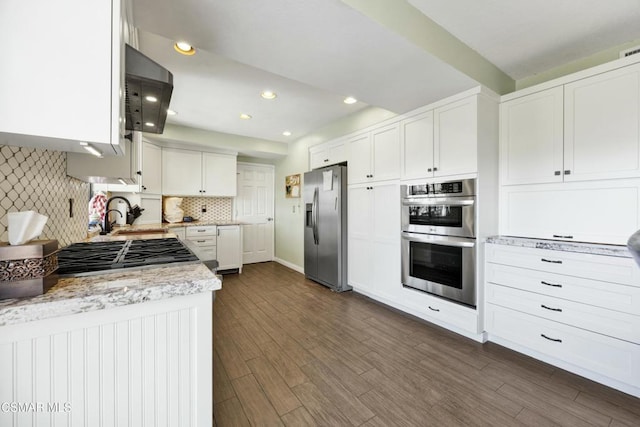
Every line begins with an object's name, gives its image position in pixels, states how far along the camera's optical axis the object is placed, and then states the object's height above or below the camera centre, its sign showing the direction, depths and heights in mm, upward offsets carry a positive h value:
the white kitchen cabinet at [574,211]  1805 +14
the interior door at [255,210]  5176 +72
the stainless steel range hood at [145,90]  1062 +590
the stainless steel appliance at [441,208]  2234 +48
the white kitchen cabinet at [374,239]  2885 -317
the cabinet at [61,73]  680 +398
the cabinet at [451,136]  2199 +710
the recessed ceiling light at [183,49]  2013 +1321
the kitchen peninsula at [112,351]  689 -419
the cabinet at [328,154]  3594 +898
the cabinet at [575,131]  1782 +637
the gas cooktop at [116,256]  989 -200
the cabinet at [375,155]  2883 +705
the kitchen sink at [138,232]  2518 -189
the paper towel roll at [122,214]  3633 -8
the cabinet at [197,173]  4160 +696
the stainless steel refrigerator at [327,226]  3506 -188
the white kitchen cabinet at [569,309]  1604 -694
